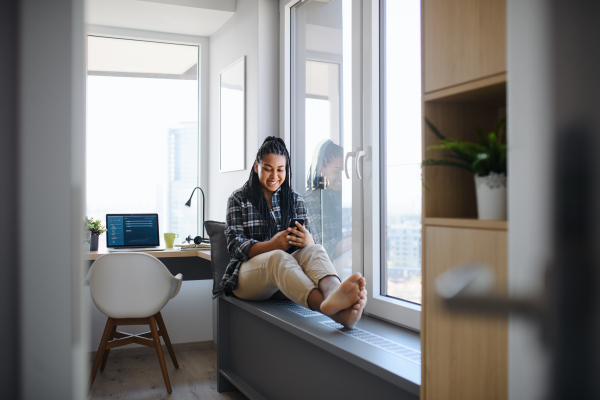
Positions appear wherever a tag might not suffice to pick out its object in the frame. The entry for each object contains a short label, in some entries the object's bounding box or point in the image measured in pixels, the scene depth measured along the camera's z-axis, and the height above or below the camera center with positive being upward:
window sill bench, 1.36 -0.59
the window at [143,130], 3.61 +0.56
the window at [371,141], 1.84 +0.27
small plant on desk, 3.06 -0.20
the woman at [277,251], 1.69 -0.23
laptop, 3.31 -0.22
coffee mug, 3.29 -0.27
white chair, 2.49 -0.48
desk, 3.20 -0.45
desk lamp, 3.36 -0.28
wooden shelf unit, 0.89 +0.00
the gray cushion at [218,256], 2.52 -0.30
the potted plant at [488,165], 0.92 +0.07
